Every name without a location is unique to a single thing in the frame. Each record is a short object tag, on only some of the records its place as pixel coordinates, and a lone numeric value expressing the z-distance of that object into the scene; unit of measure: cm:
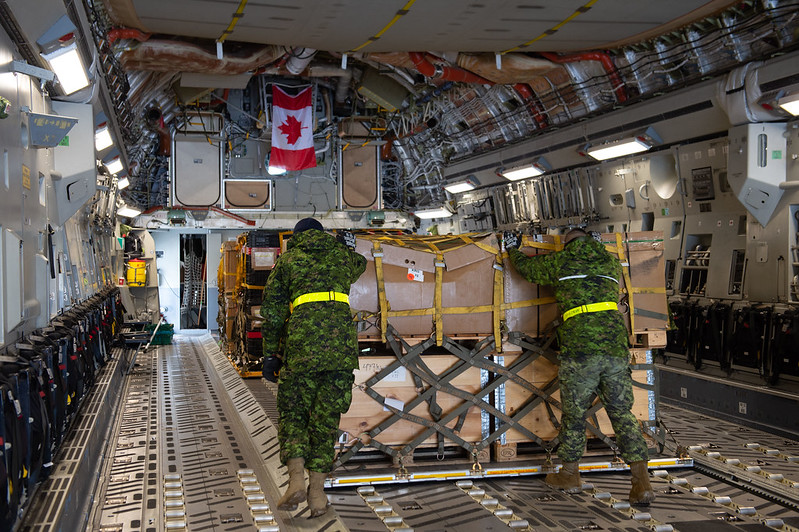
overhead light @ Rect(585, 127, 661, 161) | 912
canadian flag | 1427
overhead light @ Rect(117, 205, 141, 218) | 1428
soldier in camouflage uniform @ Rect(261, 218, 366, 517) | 492
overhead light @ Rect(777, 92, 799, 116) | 687
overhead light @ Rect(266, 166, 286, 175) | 1522
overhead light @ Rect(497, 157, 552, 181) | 1158
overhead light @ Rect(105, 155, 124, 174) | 1088
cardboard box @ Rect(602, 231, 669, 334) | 612
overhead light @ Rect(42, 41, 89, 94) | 546
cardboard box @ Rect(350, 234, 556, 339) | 582
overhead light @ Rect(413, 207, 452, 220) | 1561
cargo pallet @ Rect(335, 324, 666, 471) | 569
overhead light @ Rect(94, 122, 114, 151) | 872
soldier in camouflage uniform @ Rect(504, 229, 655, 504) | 538
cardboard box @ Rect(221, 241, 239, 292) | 1301
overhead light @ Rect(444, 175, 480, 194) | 1390
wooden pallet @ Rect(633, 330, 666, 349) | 616
